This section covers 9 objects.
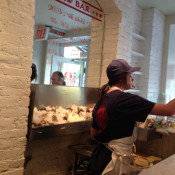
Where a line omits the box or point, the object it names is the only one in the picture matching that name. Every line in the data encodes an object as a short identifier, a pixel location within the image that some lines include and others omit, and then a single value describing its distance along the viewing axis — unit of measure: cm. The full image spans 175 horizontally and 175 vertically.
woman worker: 145
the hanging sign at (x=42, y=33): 246
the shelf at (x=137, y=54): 391
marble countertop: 117
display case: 211
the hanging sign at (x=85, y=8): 273
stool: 239
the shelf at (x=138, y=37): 390
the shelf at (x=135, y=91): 394
